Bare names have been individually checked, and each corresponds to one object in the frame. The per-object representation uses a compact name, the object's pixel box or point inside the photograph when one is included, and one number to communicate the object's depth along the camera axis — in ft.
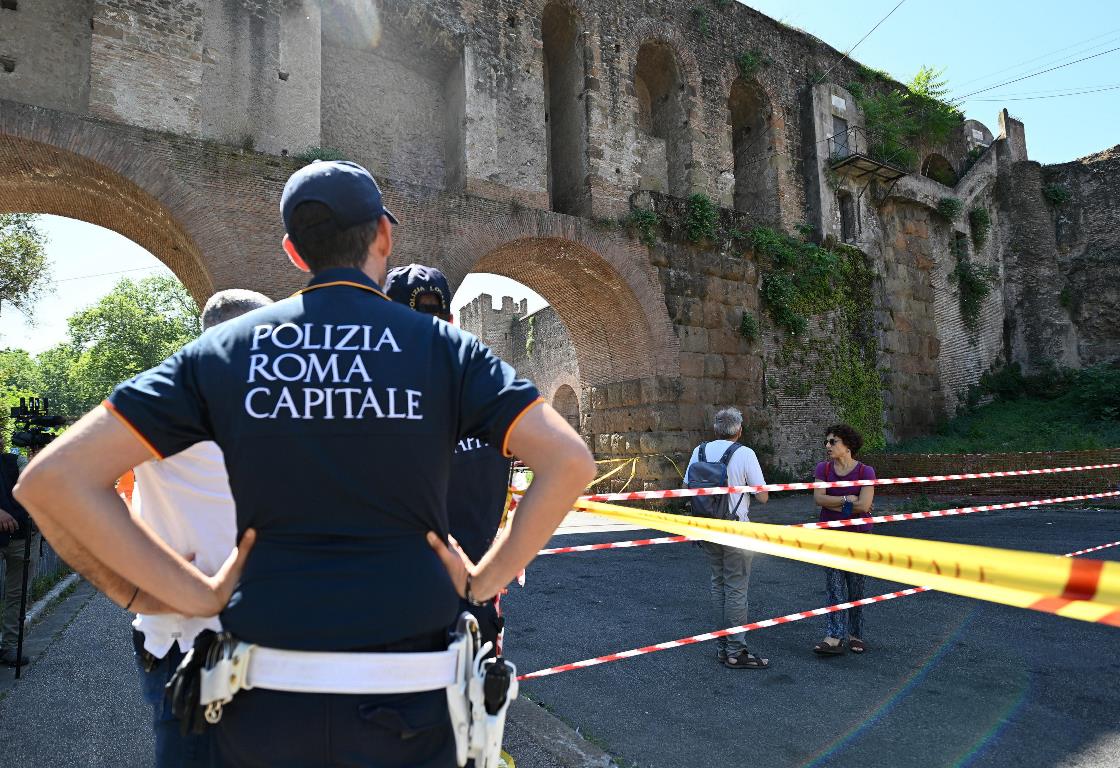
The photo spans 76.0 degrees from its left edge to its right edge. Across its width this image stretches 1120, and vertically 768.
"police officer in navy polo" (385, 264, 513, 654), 8.57
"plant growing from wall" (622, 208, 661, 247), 42.93
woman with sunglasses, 15.37
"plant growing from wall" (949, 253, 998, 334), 63.26
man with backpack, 14.90
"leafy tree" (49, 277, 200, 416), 125.08
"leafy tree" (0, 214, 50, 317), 73.20
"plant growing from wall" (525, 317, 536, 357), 83.15
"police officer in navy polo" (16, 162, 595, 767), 4.05
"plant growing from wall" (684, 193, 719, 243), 44.93
